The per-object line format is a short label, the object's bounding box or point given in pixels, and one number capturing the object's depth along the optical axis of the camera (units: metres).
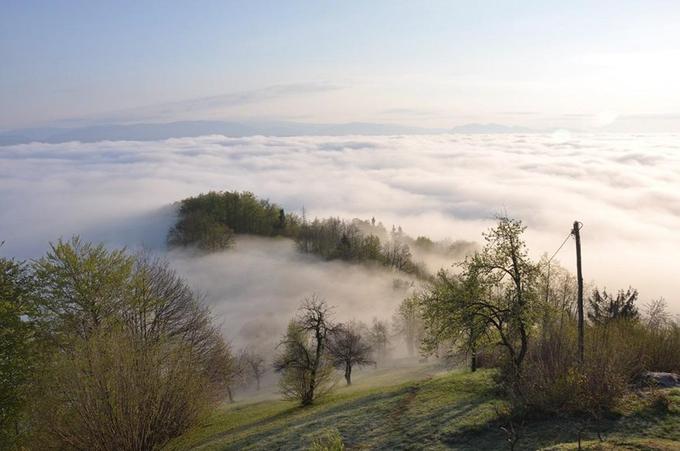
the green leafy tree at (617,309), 39.43
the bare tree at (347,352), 53.09
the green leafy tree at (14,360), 23.88
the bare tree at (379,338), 78.39
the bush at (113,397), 17.20
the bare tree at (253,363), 68.31
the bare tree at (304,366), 35.22
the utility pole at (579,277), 22.44
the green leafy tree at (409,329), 78.06
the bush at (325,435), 20.42
